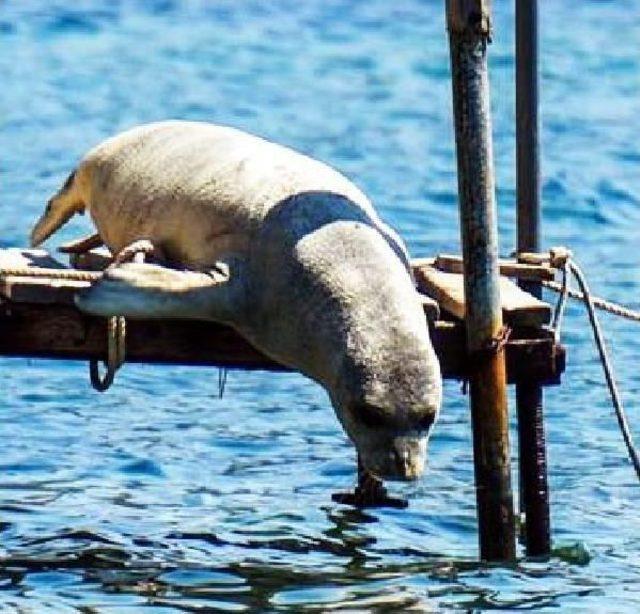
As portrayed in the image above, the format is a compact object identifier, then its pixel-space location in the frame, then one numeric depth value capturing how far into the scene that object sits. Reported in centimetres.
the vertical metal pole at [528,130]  1773
